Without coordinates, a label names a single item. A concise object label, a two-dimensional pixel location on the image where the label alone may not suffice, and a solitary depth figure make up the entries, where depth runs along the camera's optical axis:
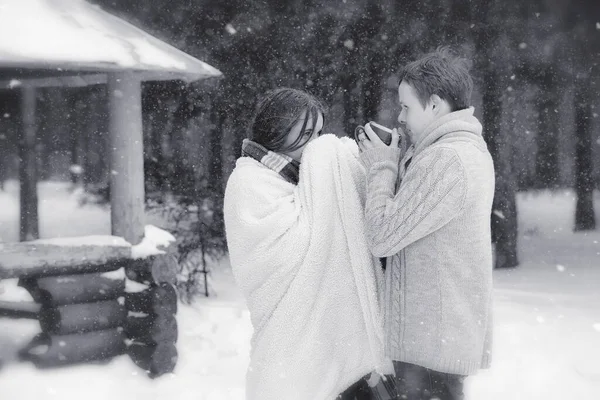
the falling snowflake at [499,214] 10.32
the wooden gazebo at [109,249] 5.55
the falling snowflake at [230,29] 8.94
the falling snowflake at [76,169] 11.52
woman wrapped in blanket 2.42
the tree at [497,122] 9.55
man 2.29
